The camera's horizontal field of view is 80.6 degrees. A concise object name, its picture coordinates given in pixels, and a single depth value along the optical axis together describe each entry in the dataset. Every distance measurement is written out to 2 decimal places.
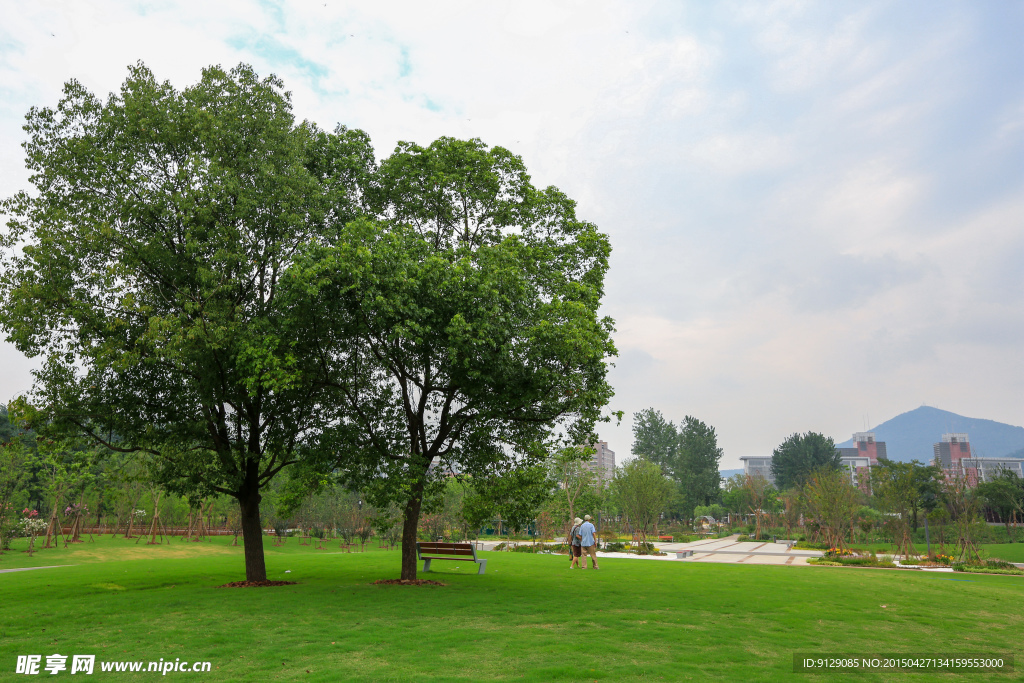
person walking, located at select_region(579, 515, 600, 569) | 20.59
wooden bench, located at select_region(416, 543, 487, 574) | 18.36
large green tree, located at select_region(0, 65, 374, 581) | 13.97
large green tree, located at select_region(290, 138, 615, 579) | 13.12
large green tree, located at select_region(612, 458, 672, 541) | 43.12
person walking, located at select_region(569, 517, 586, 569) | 21.57
